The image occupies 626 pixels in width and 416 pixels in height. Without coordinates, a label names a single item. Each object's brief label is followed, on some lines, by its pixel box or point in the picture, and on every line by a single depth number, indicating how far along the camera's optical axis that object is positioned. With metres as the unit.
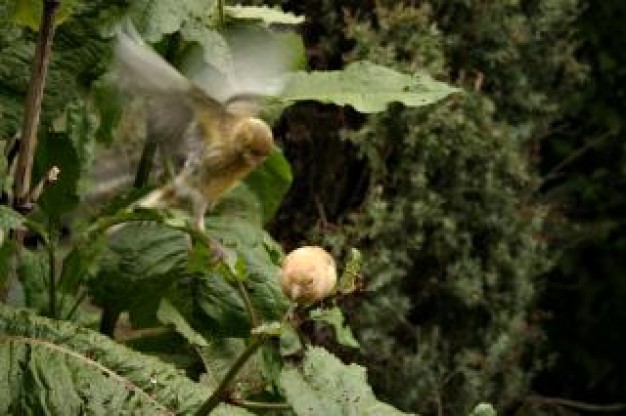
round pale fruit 1.45
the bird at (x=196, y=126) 1.51
